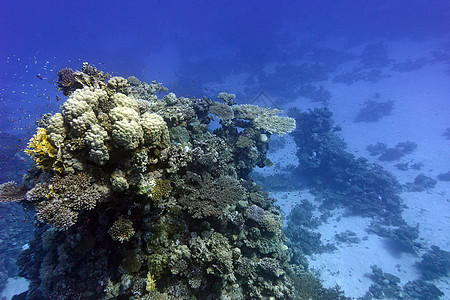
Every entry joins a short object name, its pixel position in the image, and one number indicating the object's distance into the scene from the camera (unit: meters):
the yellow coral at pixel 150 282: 4.88
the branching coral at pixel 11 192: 4.54
